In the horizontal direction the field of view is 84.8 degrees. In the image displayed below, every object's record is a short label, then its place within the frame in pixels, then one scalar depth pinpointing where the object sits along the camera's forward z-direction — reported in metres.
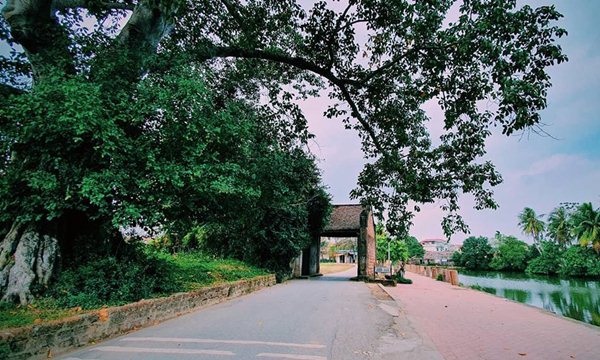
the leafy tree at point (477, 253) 61.64
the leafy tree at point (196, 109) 5.43
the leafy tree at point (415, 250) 84.22
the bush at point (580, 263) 36.44
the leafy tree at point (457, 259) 67.56
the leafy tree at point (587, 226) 35.81
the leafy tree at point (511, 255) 51.97
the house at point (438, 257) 84.69
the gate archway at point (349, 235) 21.62
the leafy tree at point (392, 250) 48.62
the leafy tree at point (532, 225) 54.09
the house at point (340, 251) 74.19
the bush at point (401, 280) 20.95
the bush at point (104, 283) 5.60
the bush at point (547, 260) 43.41
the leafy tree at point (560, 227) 45.57
